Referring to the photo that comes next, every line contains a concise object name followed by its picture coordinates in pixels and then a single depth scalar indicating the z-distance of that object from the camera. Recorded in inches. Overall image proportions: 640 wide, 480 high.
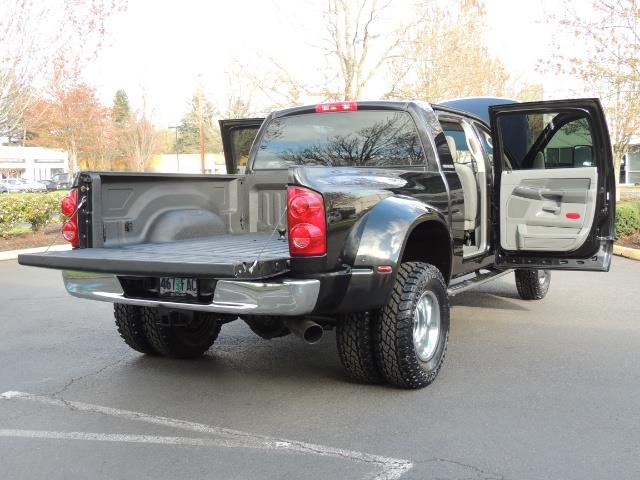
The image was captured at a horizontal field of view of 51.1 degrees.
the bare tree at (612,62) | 502.6
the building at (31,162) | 2628.0
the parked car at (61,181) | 2001.7
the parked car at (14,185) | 2082.7
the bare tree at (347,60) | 668.1
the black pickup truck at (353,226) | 154.4
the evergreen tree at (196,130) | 1502.2
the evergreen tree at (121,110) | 1610.6
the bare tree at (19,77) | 522.6
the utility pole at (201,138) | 1354.6
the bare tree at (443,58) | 714.8
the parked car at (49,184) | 2050.9
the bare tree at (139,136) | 1581.0
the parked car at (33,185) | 2059.5
